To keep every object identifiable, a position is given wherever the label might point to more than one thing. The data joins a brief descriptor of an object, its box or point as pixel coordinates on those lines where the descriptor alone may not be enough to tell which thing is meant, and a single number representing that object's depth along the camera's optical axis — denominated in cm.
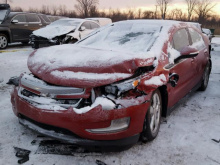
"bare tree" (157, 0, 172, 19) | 6600
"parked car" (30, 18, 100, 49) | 903
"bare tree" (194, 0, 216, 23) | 6379
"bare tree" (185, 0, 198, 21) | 6662
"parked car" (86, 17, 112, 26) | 1235
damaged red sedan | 229
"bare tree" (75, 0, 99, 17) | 5631
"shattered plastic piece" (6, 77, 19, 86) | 291
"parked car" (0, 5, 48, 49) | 1016
